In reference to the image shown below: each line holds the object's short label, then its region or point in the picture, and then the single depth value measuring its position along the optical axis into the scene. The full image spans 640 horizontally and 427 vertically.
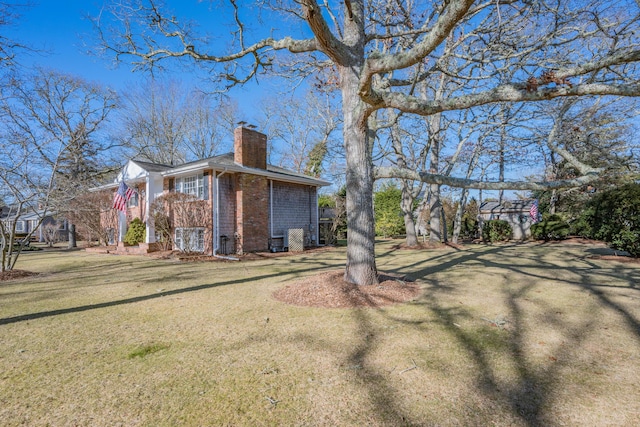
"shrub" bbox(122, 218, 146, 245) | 15.08
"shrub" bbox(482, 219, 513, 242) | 19.09
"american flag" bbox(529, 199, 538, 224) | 19.72
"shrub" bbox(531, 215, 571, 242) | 17.98
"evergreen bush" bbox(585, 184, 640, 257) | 9.20
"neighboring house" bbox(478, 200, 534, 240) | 20.77
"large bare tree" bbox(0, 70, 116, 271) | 7.82
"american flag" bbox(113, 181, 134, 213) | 13.02
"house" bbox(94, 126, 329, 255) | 12.48
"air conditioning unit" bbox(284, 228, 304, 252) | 14.38
